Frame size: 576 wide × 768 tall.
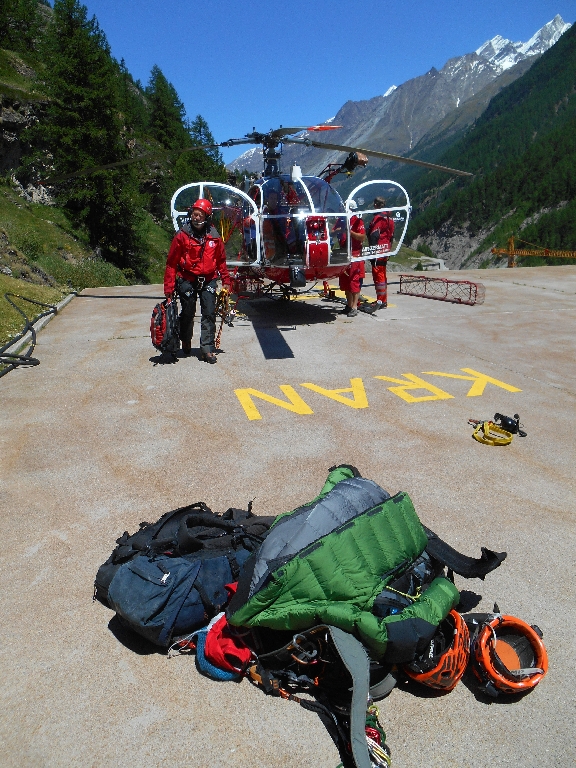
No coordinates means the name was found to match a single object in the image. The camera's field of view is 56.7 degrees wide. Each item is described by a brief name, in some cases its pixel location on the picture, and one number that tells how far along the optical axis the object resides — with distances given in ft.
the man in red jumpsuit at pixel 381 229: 36.68
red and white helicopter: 32.19
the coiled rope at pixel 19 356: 27.20
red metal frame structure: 47.16
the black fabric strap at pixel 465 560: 10.77
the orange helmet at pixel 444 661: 8.79
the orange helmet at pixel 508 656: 8.86
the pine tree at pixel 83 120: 89.92
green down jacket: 8.54
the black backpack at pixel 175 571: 9.95
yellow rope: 18.69
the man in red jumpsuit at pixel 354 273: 34.65
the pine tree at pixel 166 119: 207.72
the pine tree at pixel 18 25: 151.43
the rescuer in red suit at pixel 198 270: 26.48
